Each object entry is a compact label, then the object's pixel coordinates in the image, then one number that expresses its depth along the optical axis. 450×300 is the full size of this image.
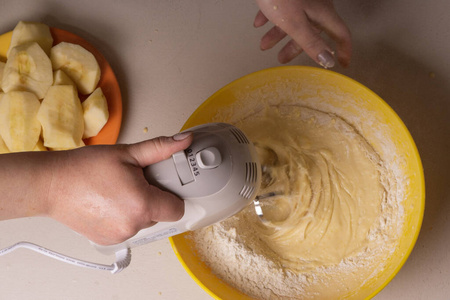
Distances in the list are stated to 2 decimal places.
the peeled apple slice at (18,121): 1.22
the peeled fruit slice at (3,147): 1.25
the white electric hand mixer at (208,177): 0.85
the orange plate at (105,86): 1.31
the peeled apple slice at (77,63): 1.28
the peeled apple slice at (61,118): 1.21
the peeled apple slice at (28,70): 1.24
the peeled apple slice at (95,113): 1.25
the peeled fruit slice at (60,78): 1.26
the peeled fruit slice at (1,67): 1.32
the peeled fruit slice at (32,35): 1.30
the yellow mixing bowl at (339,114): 1.01
